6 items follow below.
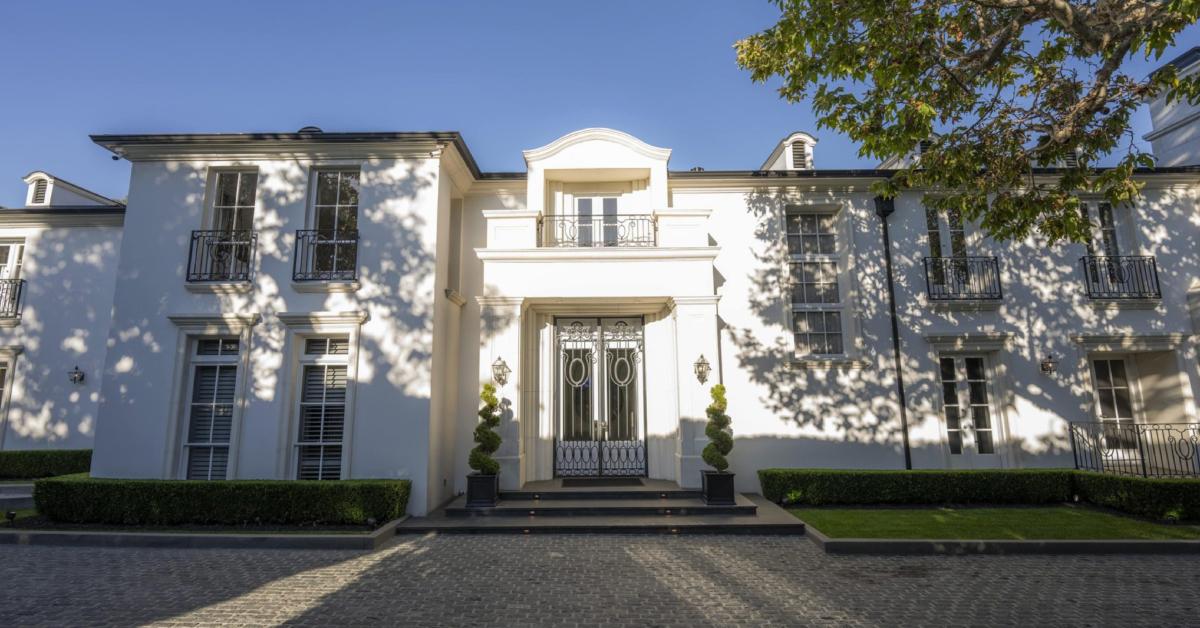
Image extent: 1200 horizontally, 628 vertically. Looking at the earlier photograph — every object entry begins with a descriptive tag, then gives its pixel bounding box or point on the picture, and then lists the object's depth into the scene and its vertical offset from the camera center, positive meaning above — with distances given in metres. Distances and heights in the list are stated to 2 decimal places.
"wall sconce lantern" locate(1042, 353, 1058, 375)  10.41 +0.95
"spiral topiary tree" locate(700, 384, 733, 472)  8.55 -0.26
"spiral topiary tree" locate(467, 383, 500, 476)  8.52 -0.27
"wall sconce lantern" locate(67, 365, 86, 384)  12.01 +1.05
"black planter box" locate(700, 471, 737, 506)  8.40 -1.07
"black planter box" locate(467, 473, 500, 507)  8.43 -1.07
